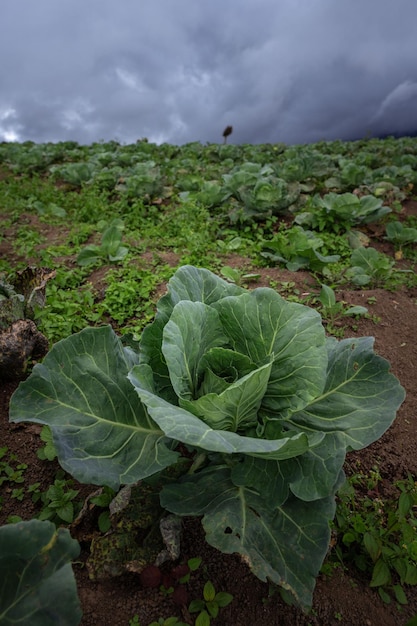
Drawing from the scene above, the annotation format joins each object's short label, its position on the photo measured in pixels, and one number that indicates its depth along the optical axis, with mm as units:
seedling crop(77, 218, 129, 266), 4266
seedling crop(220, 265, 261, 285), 3742
